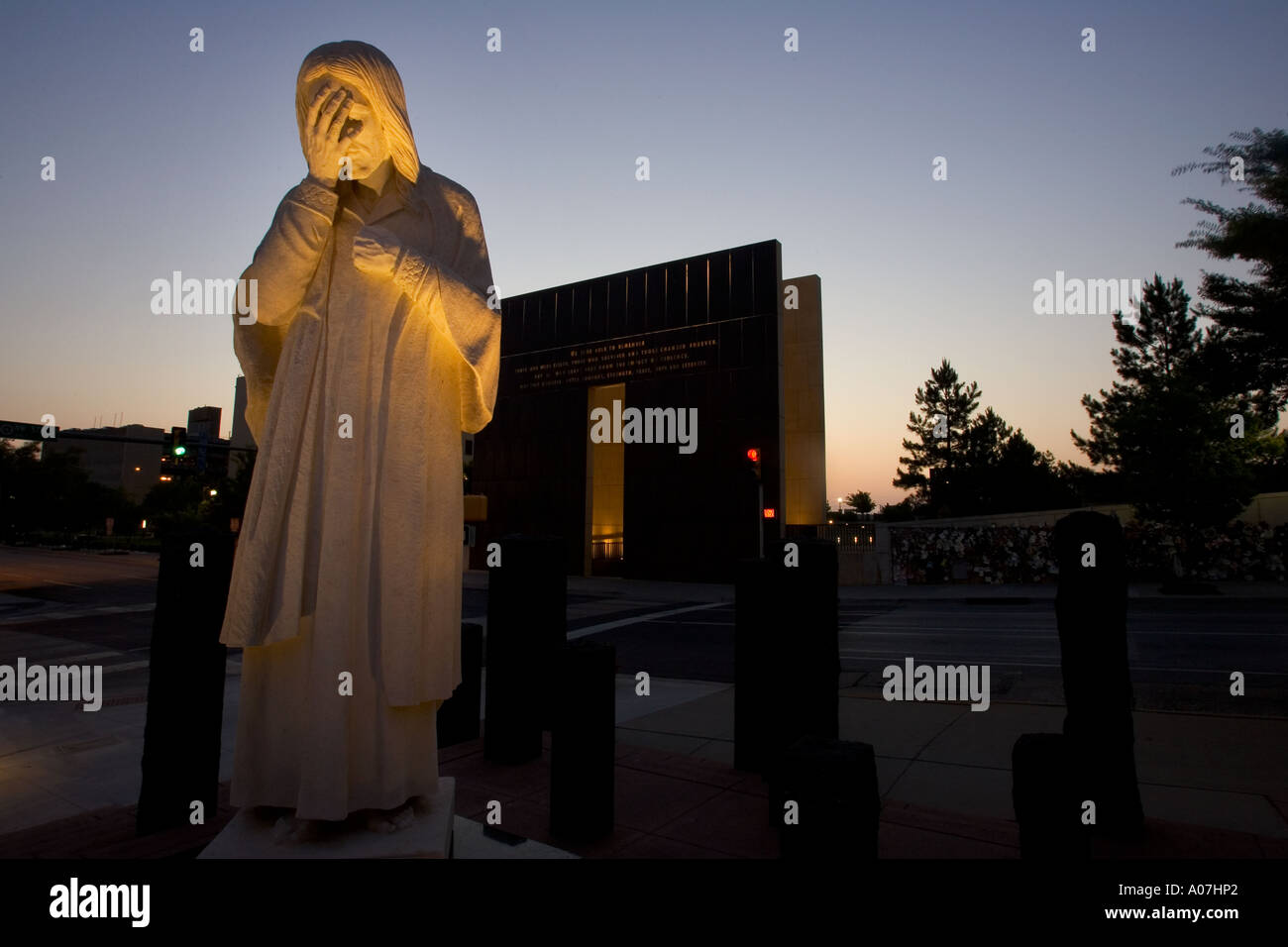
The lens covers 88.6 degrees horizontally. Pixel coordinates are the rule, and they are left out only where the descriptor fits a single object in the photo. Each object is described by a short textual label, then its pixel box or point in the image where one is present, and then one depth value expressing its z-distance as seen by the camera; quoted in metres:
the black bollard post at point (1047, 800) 2.12
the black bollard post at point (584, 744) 3.03
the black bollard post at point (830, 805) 1.63
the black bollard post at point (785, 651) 3.68
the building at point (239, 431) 63.26
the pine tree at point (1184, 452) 18.19
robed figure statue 2.06
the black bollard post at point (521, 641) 4.24
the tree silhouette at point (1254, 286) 6.47
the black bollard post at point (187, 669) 3.30
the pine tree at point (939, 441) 54.69
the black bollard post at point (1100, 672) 3.15
